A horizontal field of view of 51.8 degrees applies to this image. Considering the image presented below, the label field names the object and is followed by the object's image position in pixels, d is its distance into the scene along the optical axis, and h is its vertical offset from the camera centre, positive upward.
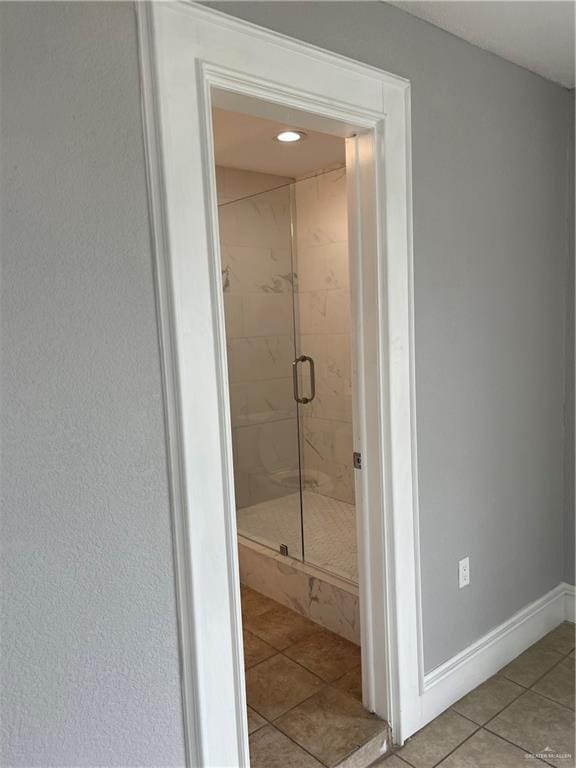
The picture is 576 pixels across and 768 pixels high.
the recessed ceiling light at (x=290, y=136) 2.76 +0.88
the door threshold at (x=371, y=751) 1.90 -1.41
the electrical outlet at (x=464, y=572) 2.25 -0.97
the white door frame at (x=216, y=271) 1.35 +0.14
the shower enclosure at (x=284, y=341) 3.57 -0.11
